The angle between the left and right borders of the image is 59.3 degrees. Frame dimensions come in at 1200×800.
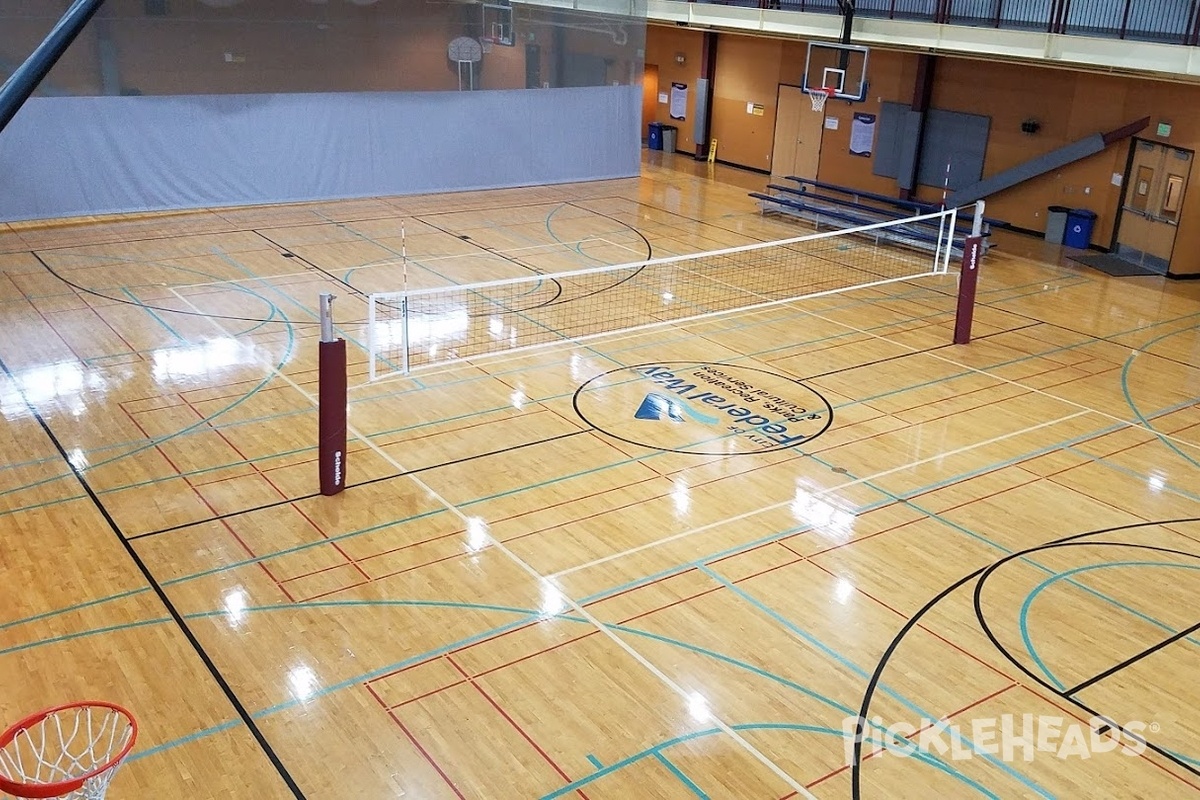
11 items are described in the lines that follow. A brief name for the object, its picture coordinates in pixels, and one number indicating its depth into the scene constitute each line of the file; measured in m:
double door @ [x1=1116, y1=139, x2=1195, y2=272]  19.84
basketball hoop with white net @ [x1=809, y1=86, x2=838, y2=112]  22.19
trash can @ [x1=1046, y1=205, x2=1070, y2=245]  22.34
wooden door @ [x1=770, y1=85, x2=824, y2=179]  28.27
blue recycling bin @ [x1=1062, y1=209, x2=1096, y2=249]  21.89
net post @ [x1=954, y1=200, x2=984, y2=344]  14.86
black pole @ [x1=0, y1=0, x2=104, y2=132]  5.95
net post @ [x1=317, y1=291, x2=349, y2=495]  9.82
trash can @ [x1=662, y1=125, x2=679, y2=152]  33.19
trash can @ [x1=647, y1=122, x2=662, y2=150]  33.41
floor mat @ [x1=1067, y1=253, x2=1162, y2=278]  20.45
